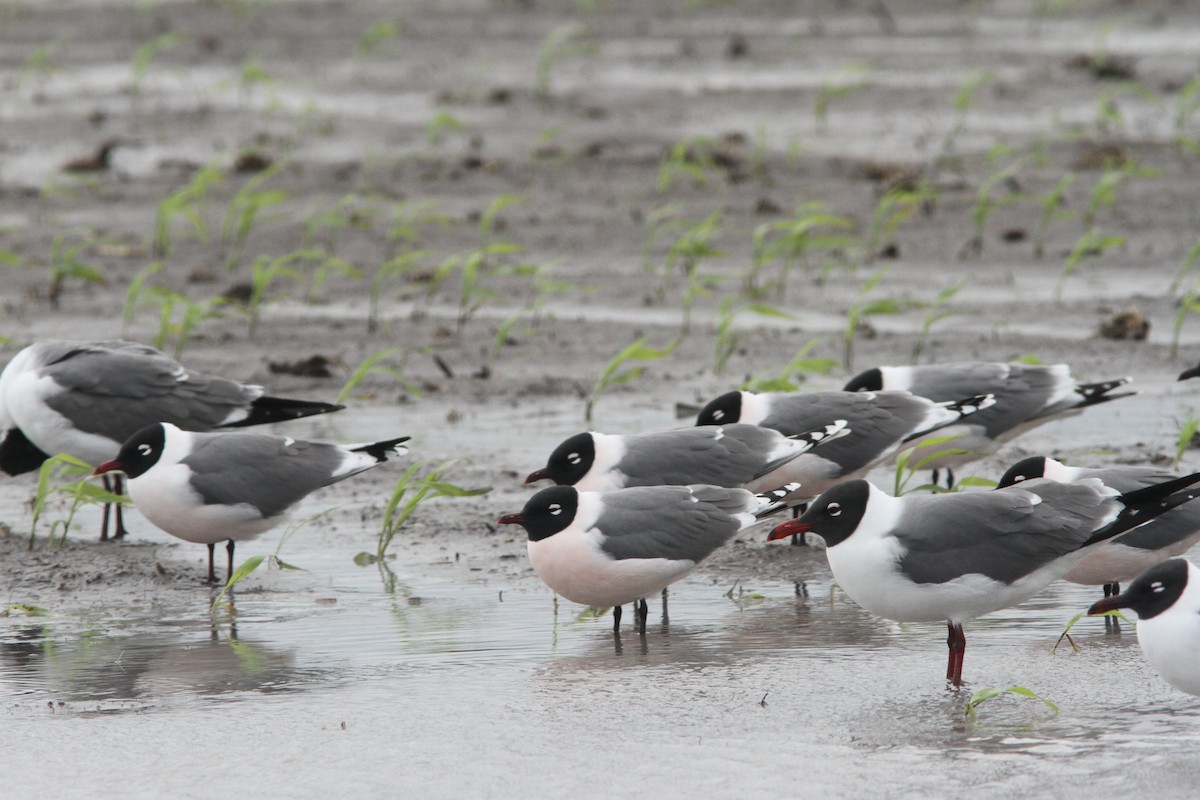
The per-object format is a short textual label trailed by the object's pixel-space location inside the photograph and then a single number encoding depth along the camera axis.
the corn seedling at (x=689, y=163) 26.95
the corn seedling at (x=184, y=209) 23.36
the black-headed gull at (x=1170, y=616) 9.90
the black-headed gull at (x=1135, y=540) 12.54
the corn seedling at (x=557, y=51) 34.94
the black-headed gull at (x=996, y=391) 16.47
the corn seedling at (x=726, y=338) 19.06
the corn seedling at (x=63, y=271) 21.94
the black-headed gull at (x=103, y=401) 16.62
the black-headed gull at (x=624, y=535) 12.70
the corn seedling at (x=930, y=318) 19.17
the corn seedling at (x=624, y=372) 17.33
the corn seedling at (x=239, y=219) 23.52
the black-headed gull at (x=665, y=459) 14.52
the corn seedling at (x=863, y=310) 19.34
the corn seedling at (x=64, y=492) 14.65
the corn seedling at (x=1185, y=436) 14.96
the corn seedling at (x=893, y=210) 23.80
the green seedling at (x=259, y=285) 20.91
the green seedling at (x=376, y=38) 36.34
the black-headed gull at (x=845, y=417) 15.69
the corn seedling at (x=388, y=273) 21.28
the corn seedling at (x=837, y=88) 31.58
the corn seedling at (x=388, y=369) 17.72
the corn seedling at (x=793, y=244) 21.73
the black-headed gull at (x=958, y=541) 11.46
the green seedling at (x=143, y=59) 33.66
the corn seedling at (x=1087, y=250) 21.52
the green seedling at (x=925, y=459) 15.02
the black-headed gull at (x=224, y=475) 14.43
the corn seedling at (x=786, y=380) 17.05
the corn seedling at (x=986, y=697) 10.33
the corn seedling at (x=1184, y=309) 18.91
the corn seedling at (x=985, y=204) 24.06
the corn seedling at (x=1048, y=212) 23.27
